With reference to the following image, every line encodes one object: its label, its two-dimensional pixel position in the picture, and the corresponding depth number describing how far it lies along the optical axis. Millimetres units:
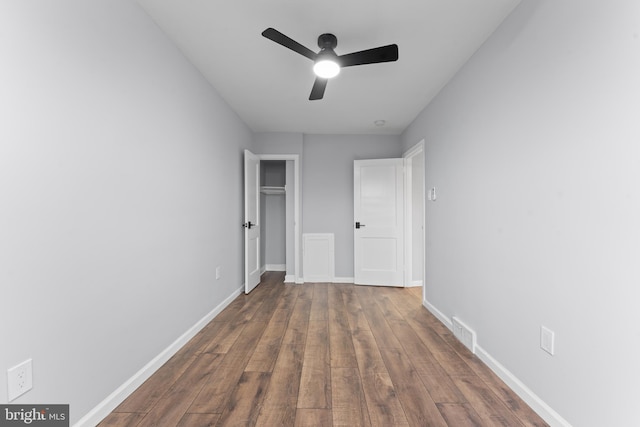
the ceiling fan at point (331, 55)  2004
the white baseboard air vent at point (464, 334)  2357
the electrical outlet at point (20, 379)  1155
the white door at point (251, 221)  3969
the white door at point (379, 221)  4551
